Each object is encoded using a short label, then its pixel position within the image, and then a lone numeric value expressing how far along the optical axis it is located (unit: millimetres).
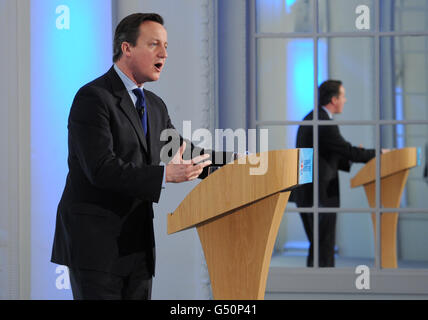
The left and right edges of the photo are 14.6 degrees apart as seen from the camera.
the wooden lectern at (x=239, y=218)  5152
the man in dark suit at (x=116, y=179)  5264
